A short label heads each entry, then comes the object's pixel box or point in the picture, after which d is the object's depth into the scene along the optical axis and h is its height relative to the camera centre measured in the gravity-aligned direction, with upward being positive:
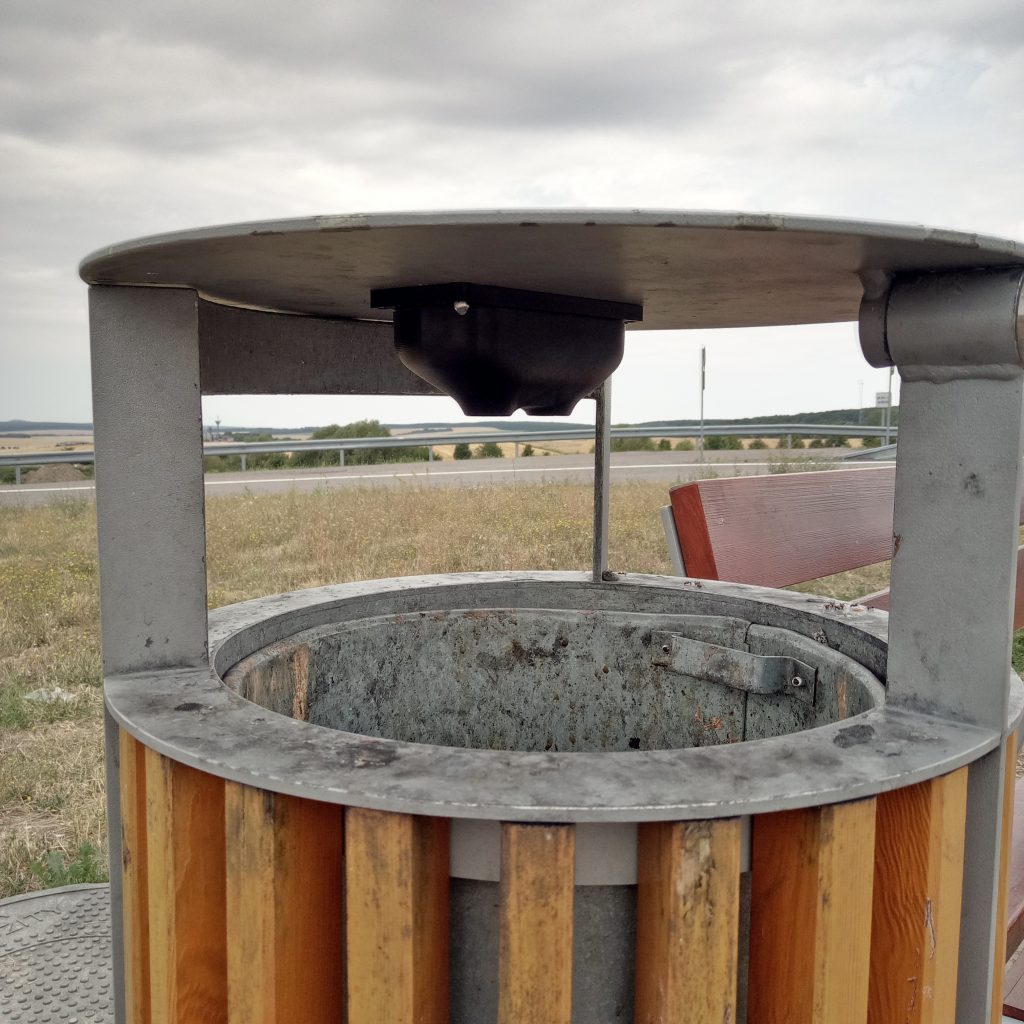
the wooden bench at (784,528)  2.64 -0.26
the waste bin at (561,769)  1.10 -0.39
